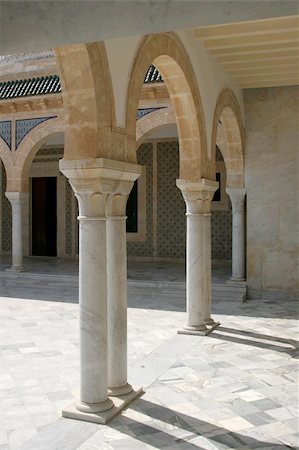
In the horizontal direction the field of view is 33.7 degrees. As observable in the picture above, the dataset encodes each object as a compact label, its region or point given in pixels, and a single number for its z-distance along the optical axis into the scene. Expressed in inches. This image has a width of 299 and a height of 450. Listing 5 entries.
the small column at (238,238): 376.8
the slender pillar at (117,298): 166.4
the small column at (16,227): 453.4
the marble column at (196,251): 256.1
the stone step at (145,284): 367.2
